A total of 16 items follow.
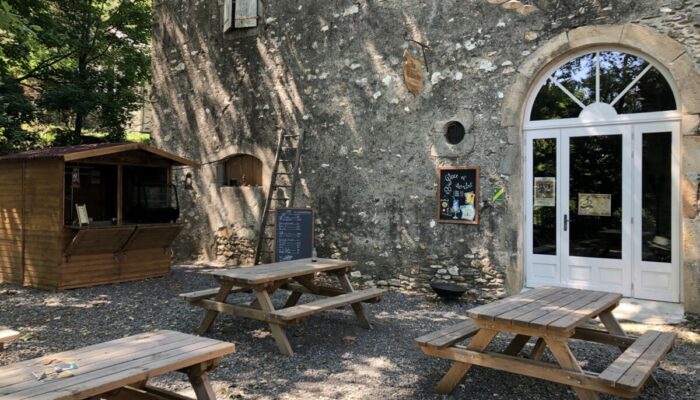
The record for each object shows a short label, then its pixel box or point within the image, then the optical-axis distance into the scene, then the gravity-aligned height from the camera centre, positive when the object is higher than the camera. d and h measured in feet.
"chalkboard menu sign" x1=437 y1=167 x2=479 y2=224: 21.86 +0.40
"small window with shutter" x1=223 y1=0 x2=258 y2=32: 28.73 +10.68
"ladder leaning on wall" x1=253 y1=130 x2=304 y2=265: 26.58 +0.97
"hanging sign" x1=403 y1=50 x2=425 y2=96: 23.34 +5.87
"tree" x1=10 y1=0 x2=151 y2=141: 36.94 +11.05
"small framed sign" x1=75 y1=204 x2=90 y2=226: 22.48 -0.60
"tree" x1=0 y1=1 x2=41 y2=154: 32.78 +6.47
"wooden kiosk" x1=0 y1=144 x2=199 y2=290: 22.45 -0.67
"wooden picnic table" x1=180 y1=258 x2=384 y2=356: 14.43 -2.94
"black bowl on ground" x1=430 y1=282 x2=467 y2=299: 21.21 -3.53
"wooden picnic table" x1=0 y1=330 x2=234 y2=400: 7.02 -2.54
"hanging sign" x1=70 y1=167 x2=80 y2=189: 23.58 +1.03
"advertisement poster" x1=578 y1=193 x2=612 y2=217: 19.79 +0.05
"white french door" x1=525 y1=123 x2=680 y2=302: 18.78 -0.13
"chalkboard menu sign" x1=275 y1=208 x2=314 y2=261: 25.41 -1.51
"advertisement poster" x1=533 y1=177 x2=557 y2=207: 20.97 +0.53
